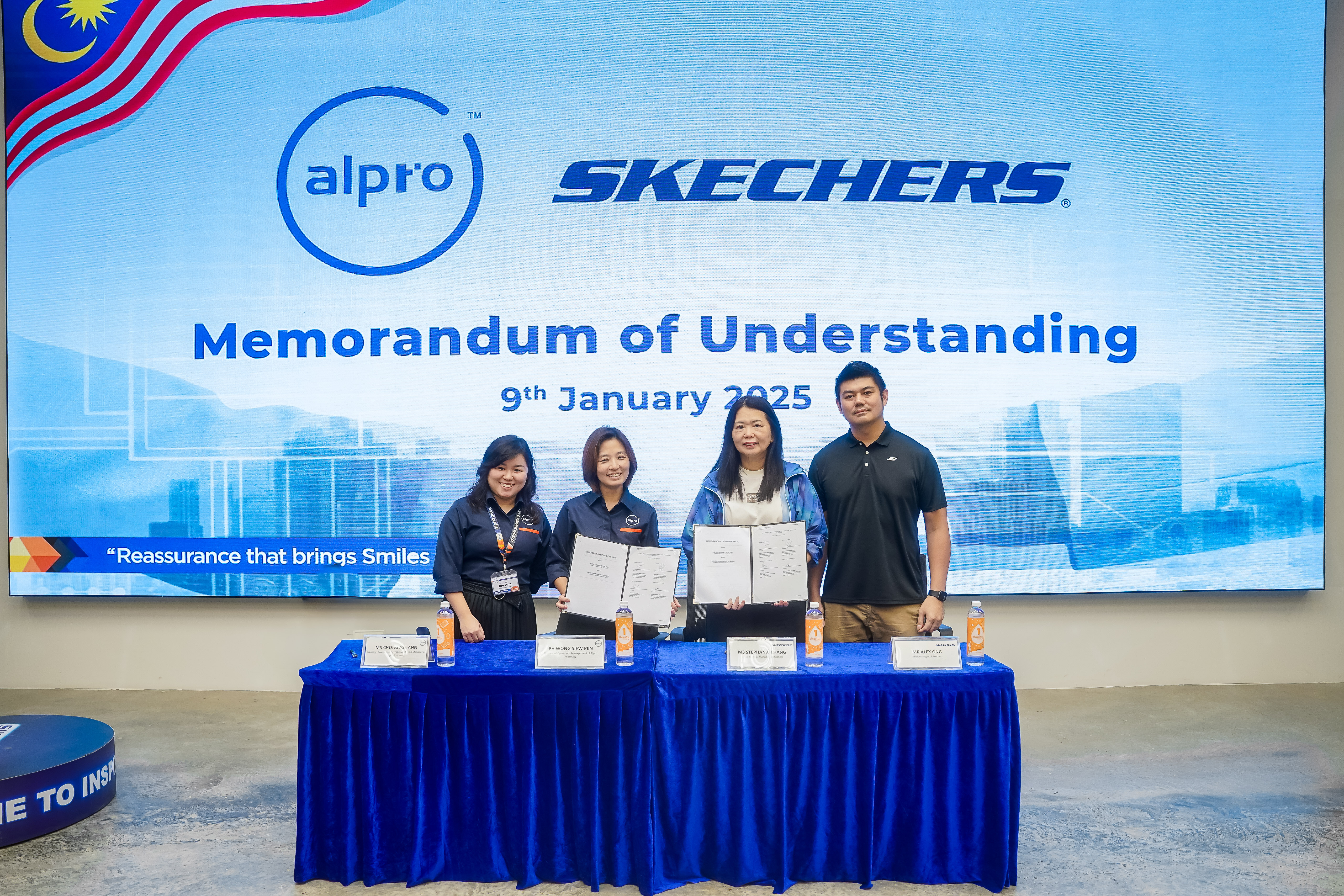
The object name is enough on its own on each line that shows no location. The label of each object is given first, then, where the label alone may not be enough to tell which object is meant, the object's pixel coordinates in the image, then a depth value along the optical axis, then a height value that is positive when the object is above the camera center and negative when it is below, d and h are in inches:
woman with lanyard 117.1 -13.8
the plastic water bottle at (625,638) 95.3 -21.6
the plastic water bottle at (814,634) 93.7 -20.9
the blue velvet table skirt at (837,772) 91.5 -35.4
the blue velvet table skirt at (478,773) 91.9 -35.7
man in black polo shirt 121.0 -9.7
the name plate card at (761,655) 93.1 -23.1
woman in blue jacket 112.3 -7.1
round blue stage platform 106.9 -42.9
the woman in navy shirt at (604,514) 115.3 -9.6
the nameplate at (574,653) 93.8 -23.0
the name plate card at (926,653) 92.8 -22.9
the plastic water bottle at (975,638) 95.0 -21.9
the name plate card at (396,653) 94.3 -23.1
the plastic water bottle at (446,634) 94.3 -21.2
